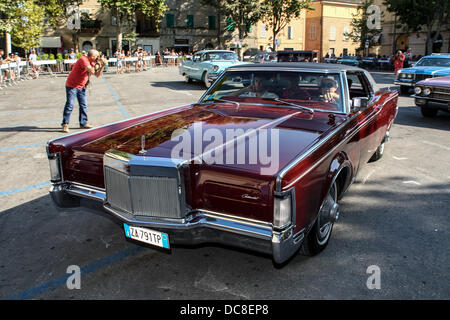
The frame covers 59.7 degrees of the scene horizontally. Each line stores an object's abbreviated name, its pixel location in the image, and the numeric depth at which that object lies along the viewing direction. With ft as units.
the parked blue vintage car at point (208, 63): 54.03
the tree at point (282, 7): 139.95
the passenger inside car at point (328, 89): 13.80
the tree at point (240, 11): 133.08
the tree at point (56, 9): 128.77
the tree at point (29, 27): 108.89
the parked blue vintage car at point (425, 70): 44.22
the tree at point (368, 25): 152.43
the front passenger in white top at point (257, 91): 14.55
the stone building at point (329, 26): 195.52
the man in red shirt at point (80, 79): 25.49
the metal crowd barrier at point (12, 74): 64.53
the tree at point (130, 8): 122.82
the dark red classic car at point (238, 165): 8.63
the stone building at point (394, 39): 154.24
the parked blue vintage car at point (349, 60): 116.19
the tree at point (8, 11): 58.80
